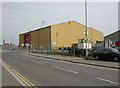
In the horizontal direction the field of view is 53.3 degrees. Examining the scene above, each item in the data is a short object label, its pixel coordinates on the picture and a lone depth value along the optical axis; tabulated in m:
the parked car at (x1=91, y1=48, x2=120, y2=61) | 12.90
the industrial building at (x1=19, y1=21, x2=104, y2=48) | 39.35
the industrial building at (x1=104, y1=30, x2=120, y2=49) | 21.91
